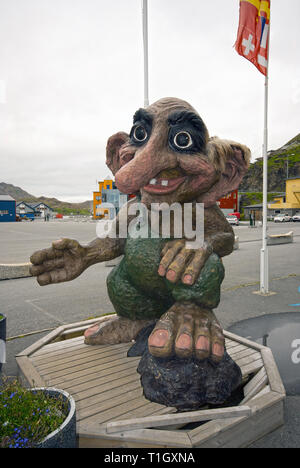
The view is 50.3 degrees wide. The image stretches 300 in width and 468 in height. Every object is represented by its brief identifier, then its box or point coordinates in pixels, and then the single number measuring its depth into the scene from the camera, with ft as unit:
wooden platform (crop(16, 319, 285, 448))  5.18
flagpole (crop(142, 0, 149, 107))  12.22
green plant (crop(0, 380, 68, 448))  4.15
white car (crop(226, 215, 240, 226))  90.04
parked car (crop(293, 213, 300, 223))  113.89
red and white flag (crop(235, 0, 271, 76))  14.33
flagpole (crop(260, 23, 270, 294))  16.05
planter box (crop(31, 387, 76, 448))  4.25
